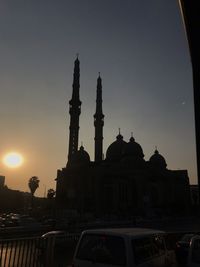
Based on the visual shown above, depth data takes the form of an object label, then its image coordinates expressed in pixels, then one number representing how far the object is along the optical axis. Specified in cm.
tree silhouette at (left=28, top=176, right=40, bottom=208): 5810
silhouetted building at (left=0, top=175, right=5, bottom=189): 9374
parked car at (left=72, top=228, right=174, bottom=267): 453
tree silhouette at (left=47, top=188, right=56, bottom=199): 4954
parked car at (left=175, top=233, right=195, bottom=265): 783
